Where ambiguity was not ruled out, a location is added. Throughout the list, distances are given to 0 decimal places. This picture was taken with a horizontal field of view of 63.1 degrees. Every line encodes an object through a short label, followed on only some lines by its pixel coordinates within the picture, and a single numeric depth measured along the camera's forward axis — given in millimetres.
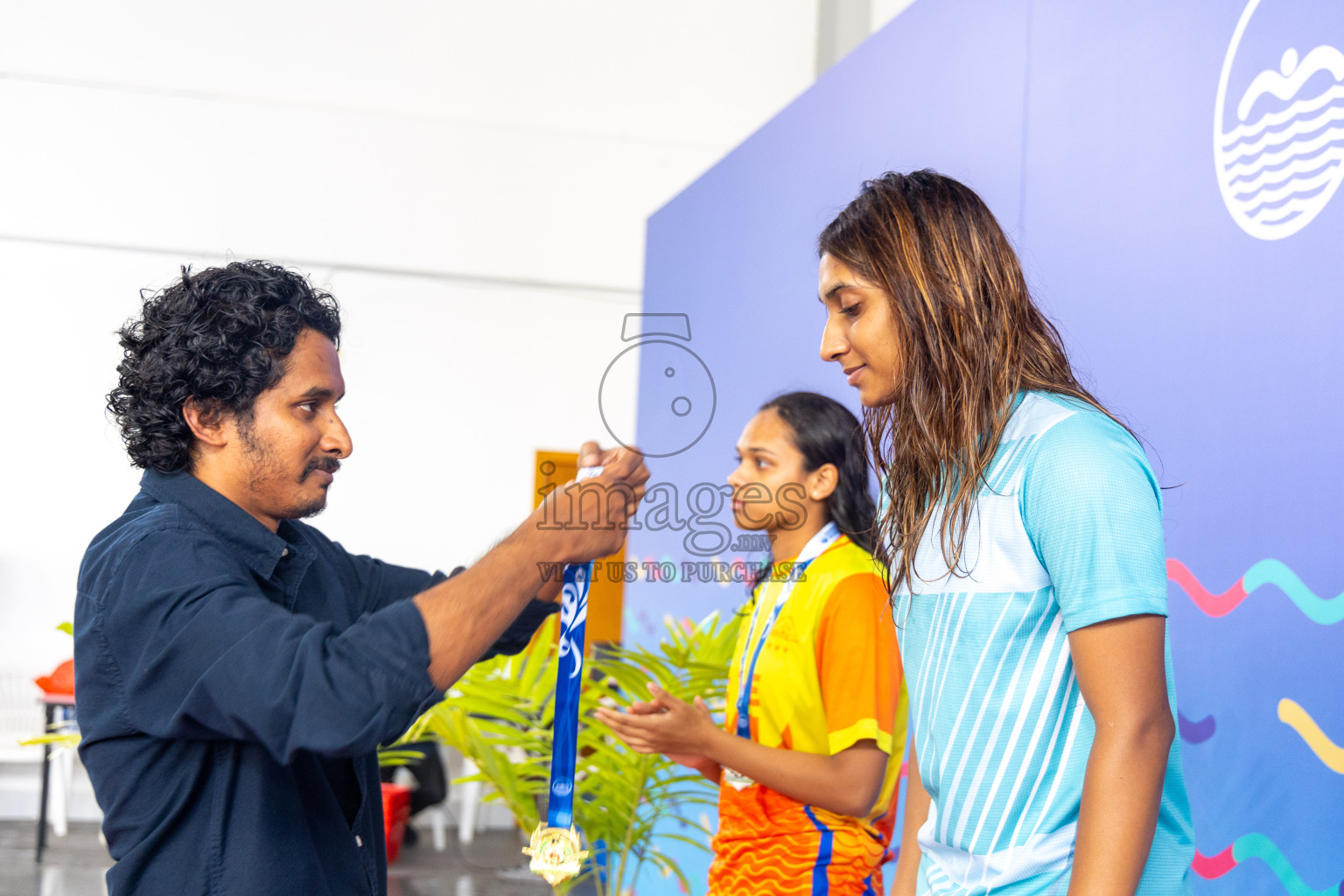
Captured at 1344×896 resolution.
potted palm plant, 2633
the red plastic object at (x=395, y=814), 5043
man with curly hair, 1107
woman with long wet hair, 947
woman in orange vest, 1771
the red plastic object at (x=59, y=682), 5129
